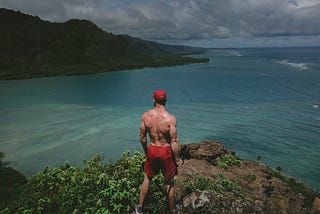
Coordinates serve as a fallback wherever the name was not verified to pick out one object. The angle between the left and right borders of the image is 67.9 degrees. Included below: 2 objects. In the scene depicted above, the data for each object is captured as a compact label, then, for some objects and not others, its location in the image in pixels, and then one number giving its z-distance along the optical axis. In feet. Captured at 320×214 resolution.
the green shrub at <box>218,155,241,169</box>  45.42
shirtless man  22.03
